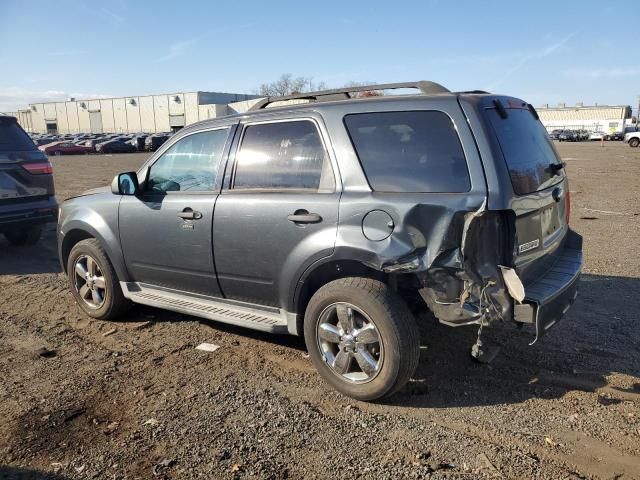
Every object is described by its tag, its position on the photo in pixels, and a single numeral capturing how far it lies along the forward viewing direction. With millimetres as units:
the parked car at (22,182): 7070
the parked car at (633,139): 42625
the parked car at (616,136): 61281
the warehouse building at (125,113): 85438
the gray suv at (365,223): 3068
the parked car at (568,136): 63969
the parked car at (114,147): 45344
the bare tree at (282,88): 98600
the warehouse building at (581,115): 81250
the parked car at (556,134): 65338
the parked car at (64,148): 43938
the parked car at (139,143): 46062
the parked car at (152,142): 45084
